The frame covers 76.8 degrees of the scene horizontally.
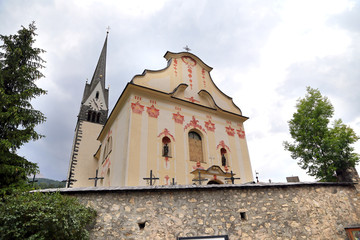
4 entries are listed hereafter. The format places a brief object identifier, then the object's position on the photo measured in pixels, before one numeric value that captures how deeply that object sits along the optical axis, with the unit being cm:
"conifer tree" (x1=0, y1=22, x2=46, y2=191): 829
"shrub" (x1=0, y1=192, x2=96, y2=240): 421
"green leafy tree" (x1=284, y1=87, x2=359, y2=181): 1150
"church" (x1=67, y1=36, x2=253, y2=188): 1218
